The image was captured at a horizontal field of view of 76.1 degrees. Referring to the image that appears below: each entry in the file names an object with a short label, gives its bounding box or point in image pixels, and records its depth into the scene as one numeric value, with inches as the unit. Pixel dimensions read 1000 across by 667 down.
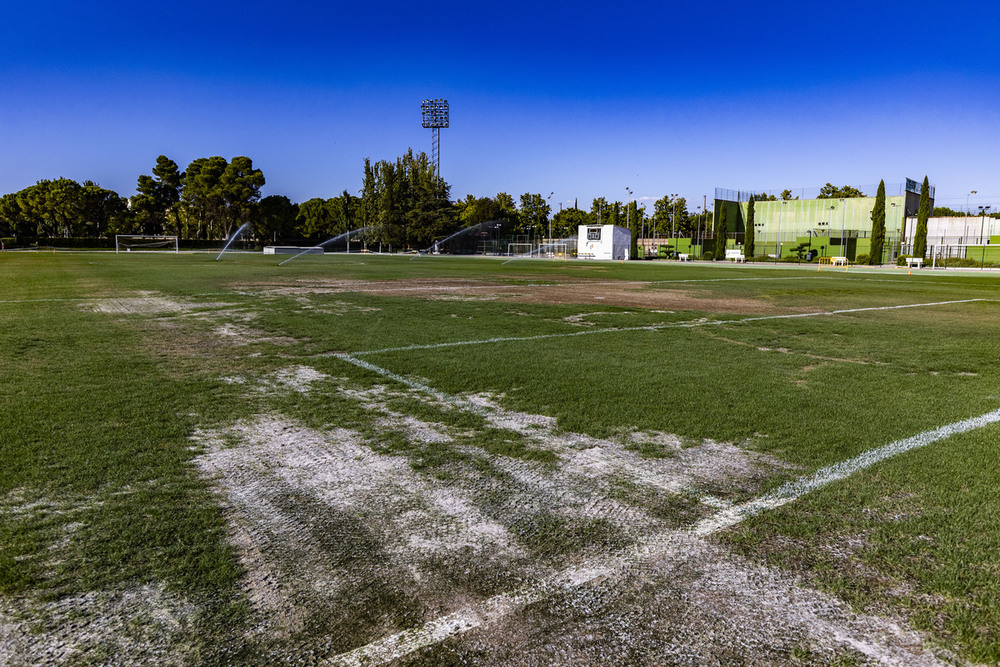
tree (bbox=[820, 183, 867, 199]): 4081.0
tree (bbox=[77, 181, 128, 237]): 3127.5
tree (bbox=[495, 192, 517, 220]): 4112.7
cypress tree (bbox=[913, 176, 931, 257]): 1852.9
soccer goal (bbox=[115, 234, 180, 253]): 2822.3
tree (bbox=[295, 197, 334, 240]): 4008.4
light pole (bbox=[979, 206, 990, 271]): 2572.3
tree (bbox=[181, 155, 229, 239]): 3228.3
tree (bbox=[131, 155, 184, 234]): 3378.4
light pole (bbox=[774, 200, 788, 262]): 2322.7
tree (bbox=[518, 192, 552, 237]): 4082.2
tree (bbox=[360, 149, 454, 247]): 3134.8
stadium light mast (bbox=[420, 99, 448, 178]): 3506.4
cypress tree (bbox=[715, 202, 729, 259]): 2453.2
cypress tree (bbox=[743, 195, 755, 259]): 2327.8
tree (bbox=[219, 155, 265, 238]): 3228.3
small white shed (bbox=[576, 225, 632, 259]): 2340.1
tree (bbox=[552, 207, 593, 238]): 4318.4
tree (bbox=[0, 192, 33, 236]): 3363.7
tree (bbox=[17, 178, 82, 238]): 3065.9
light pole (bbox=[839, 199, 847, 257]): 2388.9
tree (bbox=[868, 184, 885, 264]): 1945.1
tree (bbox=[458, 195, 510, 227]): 3846.2
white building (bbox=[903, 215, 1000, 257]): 2603.3
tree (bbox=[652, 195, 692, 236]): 4352.4
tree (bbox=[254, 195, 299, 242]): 3639.0
